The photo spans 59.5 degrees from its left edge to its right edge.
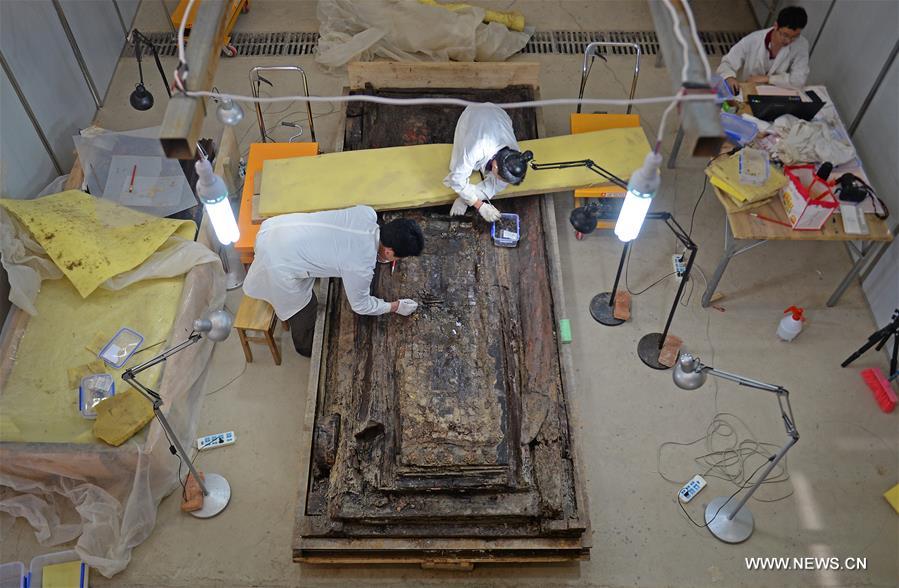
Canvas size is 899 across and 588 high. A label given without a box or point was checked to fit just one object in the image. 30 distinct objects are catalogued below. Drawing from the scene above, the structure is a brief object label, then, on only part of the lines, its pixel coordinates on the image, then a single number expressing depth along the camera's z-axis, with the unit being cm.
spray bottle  489
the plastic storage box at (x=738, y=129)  505
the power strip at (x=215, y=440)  461
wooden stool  471
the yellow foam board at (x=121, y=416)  421
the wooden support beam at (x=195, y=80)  282
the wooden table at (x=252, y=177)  501
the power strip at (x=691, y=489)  442
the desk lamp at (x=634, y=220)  322
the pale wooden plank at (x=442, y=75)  588
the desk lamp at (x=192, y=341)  345
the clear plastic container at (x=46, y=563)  408
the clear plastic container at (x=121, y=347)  459
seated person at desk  544
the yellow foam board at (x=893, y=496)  436
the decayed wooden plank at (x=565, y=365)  398
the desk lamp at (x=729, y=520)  427
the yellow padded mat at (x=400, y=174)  511
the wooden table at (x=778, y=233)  470
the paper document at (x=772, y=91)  537
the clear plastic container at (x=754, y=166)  481
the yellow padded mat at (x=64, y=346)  433
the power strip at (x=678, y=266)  531
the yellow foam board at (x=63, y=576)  407
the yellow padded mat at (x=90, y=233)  474
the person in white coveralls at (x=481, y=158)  502
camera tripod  460
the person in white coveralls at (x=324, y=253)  432
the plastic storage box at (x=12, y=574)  407
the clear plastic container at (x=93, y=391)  437
